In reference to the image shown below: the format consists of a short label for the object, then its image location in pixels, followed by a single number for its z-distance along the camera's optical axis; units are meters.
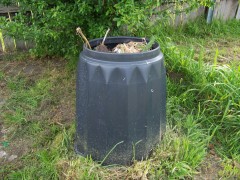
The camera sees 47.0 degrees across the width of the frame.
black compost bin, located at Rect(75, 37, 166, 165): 1.68
